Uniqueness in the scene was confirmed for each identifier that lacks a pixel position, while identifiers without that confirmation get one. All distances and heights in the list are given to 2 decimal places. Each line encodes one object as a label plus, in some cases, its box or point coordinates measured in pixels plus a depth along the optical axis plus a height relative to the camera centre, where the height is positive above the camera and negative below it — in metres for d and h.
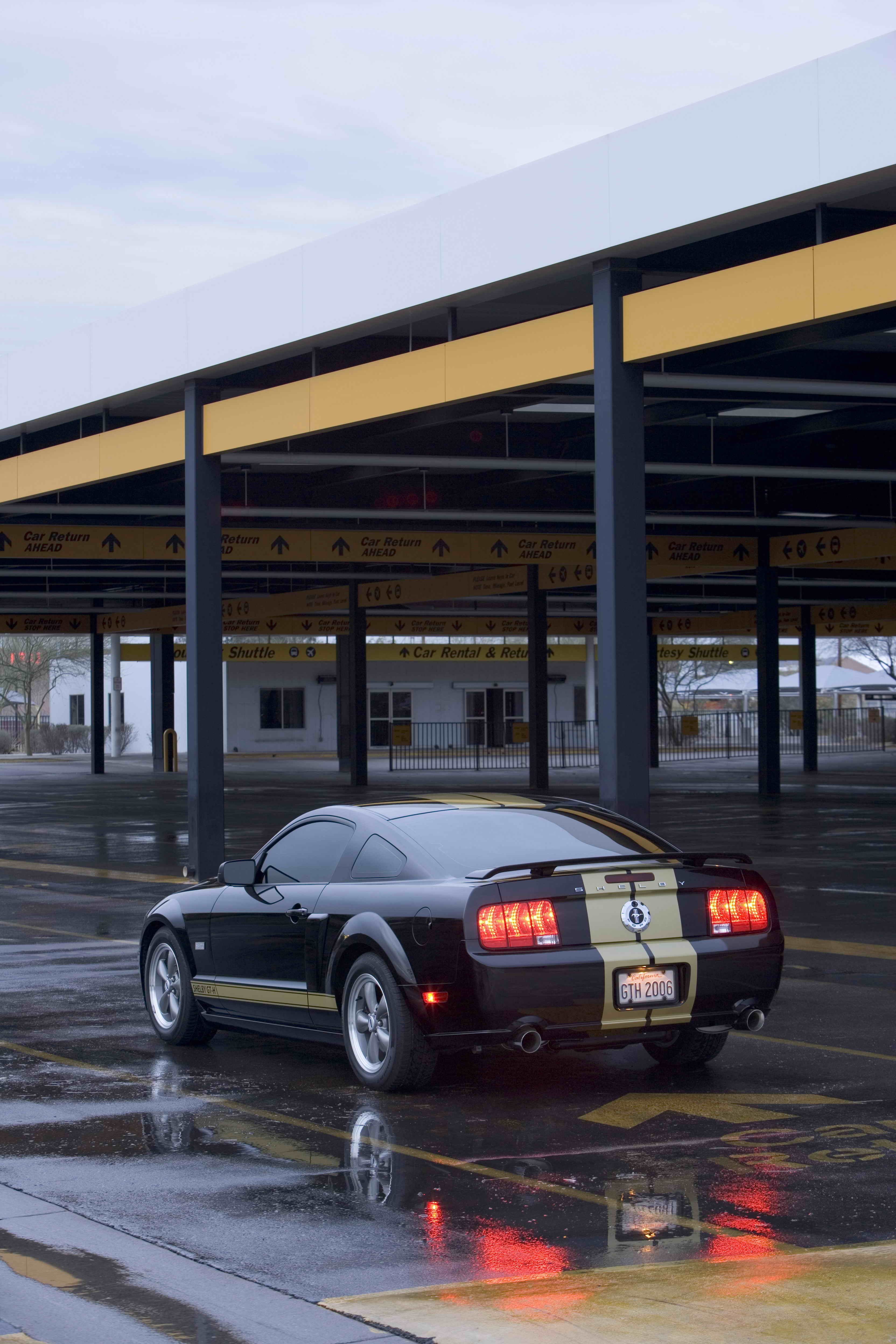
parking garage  6.09 +2.94
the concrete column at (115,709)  73.00 +0.77
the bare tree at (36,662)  79.94 +3.12
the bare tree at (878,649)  83.50 +3.95
